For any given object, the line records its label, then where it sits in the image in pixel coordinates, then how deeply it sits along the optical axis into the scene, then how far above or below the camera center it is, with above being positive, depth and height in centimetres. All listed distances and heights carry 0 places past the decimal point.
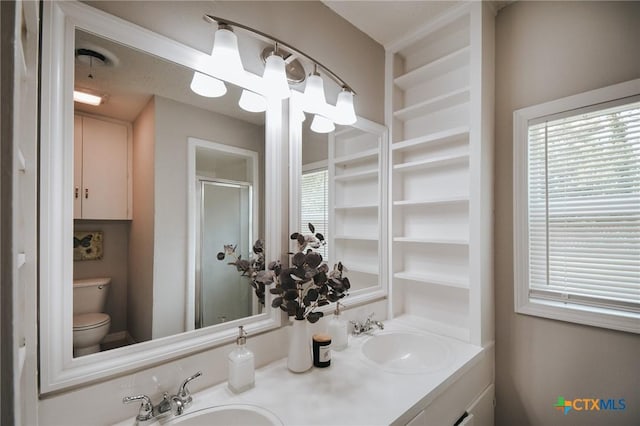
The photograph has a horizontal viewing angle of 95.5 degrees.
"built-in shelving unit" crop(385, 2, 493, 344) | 158 +28
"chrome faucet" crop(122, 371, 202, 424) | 87 -61
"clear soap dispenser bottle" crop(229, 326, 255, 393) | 105 -56
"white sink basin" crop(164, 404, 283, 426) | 93 -66
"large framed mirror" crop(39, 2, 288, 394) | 82 +5
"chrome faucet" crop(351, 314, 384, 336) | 167 -65
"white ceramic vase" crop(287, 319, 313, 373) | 121 -57
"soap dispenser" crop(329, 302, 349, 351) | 146 -60
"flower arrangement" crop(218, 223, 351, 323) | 115 -27
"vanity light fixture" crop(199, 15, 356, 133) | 108 +59
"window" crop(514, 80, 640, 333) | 133 +3
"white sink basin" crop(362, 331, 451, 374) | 156 -76
